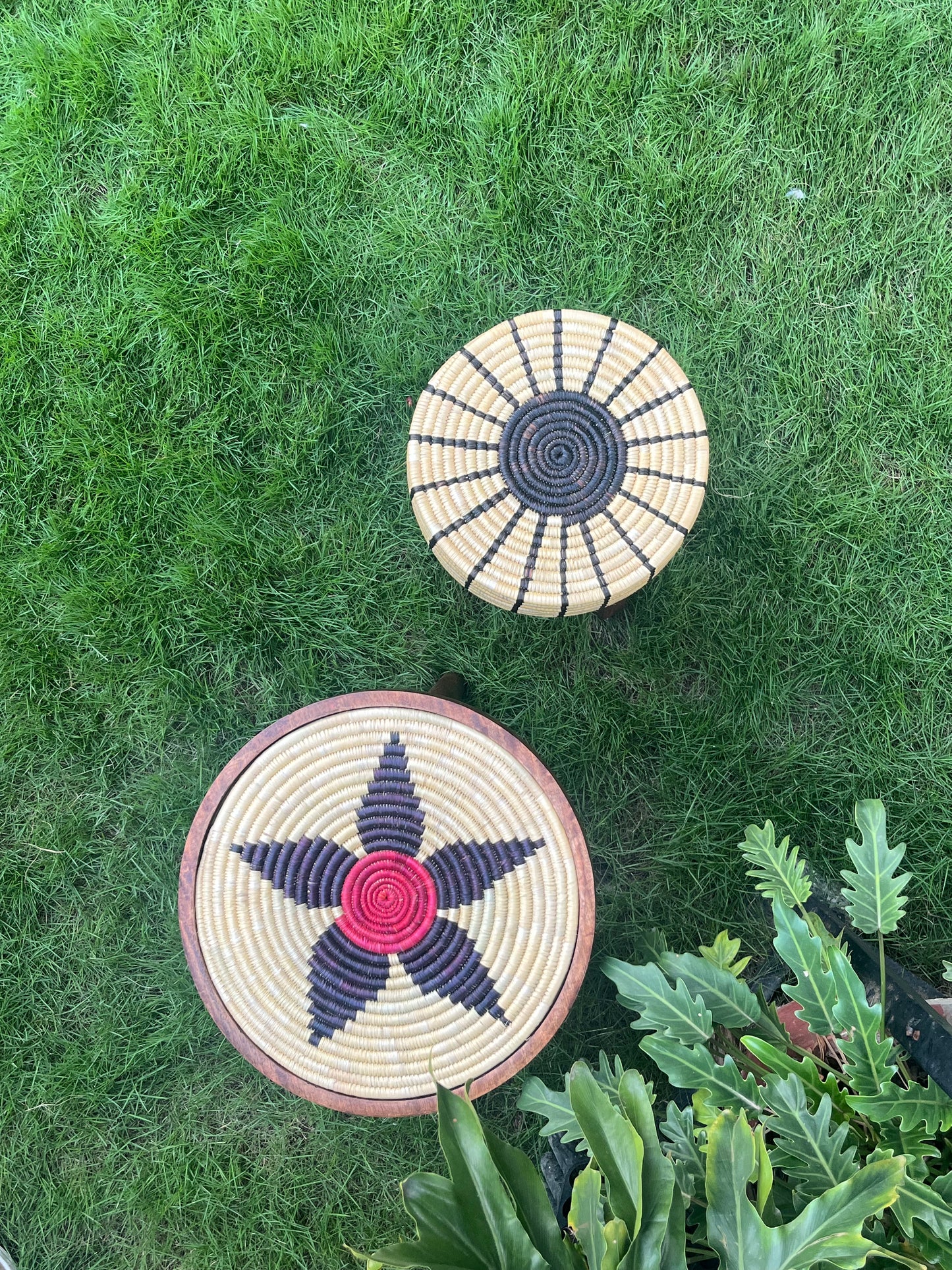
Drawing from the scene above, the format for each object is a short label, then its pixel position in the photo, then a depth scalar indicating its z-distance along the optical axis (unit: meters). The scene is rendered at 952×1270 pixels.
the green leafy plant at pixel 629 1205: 0.93
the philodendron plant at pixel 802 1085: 1.07
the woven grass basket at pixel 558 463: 1.54
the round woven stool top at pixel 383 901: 1.39
